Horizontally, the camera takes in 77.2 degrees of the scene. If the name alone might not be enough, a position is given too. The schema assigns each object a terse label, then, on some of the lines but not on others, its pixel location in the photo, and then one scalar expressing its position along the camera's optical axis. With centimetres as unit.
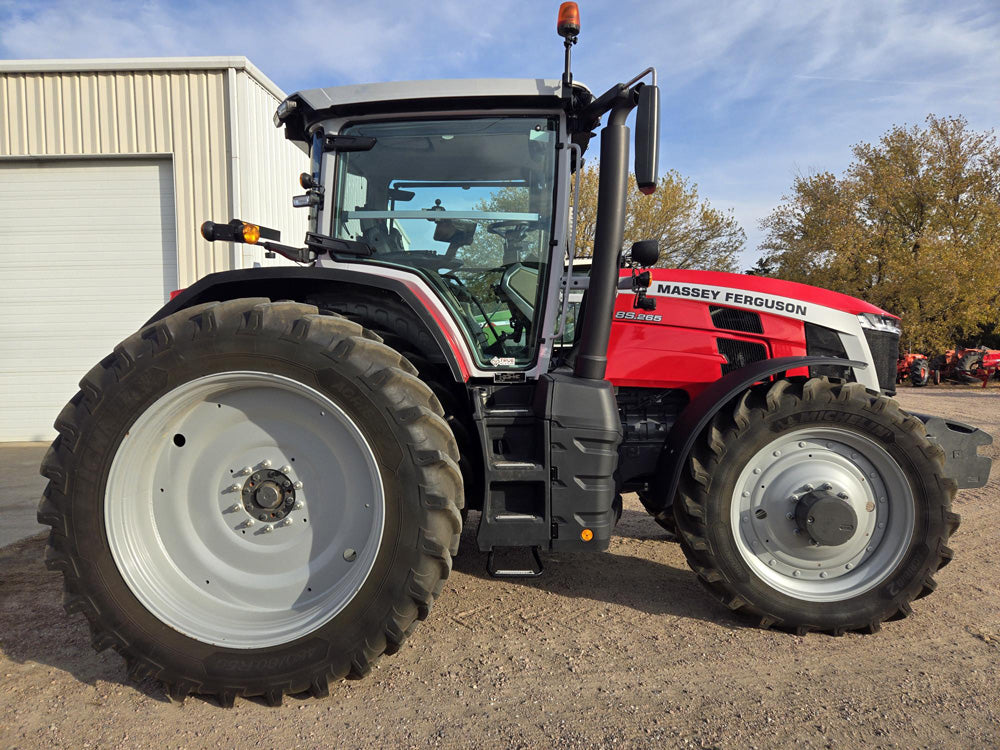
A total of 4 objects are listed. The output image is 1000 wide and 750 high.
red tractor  213
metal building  719
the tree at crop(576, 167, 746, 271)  2052
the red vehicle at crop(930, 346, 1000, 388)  1517
